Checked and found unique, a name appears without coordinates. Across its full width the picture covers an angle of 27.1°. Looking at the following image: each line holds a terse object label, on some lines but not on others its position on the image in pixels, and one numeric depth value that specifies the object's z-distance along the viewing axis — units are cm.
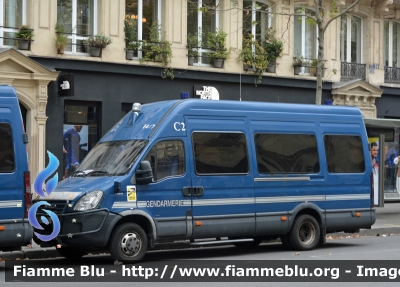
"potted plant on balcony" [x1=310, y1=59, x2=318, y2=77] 2898
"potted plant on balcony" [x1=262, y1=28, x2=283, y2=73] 2730
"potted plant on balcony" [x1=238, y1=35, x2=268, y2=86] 2662
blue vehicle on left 1233
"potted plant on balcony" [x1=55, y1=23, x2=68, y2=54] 2231
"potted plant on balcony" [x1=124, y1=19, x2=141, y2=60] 2405
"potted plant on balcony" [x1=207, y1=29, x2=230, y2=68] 2591
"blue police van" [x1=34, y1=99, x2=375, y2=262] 1292
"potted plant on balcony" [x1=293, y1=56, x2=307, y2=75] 2822
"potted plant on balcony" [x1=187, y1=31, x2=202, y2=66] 2544
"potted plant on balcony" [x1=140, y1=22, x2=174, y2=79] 2436
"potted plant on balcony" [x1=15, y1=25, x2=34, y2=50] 2172
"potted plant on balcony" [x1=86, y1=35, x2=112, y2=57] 2316
